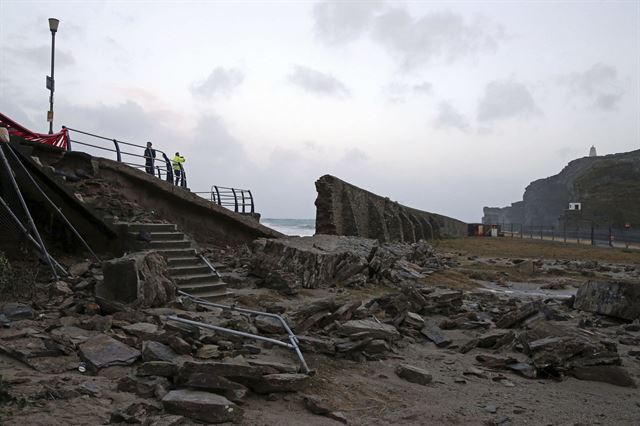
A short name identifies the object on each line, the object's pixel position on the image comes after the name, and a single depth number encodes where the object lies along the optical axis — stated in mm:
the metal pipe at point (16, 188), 6990
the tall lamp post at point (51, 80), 14148
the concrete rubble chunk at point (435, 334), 6555
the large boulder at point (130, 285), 6191
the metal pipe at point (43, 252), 6992
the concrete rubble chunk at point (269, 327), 5890
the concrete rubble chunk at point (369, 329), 5996
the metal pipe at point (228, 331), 4891
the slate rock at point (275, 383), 4043
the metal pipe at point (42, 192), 8108
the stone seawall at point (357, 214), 16188
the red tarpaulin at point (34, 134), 10266
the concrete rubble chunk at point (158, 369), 4008
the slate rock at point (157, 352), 4301
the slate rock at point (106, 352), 4176
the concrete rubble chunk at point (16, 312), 5254
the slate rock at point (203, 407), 3391
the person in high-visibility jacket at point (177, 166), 16438
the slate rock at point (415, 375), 4961
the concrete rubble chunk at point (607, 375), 5152
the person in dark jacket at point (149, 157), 13489
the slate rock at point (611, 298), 7912
